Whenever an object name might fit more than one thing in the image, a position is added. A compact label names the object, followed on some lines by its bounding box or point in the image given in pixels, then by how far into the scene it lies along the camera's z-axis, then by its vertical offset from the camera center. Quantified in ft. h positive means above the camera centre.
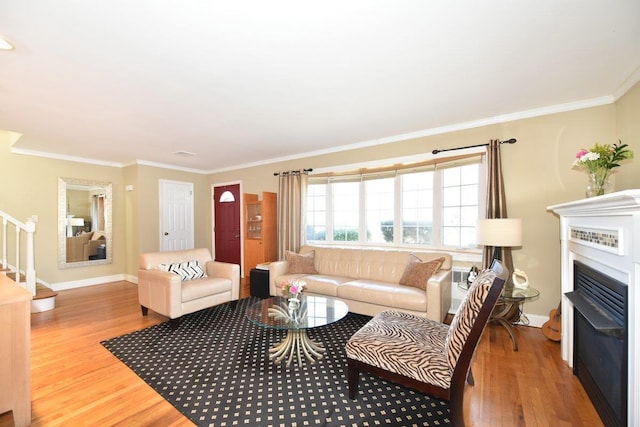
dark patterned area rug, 6.00 -4.35
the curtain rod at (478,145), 10.78 +2.66
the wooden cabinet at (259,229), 17.02 -1.01
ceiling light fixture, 6.04 +3.78
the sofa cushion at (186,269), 11.90 -2.41
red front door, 20.30 -0.64
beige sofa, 9.86 -2.95
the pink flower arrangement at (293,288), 8.61 -2.34
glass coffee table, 7.95 -3.12
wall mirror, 16.97 -0.46
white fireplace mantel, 4.56 -0.71
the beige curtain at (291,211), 16.22 +0.11
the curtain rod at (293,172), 16.33 +2.44
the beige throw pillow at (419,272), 10.78 -2.37
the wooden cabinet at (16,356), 5.55 -2.82
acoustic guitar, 9.31 -3.95
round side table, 8.88 -3.31
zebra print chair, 5.23 -2.97
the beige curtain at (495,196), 10.74 +0.56
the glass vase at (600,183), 7.00 +0.66
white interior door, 19.51 -0.08
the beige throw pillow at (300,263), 13.87 -2.51
